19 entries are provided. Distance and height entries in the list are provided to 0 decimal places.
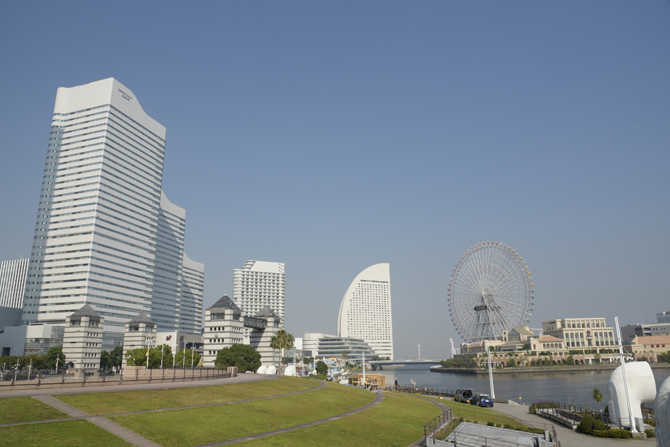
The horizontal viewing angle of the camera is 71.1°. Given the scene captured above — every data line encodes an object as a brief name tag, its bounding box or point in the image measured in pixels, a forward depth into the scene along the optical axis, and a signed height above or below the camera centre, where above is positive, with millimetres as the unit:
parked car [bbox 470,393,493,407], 68938 -9138
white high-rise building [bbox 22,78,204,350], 191375 +24126
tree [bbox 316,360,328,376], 187750 -11891
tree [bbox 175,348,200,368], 130125 -4958
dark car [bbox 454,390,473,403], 74325 -9158
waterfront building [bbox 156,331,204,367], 182750 +178
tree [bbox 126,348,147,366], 121500 -4099
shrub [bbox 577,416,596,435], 43694 -8091
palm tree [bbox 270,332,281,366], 117606 -640
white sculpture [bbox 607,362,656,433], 45031 -5203
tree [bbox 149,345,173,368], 119875 -4034
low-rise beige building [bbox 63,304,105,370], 139875 +688
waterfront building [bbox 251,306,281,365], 129625 +1559
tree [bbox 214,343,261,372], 108644 -4095
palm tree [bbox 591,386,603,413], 66288 -8206
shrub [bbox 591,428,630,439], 41688 -8472
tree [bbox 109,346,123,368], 158375 -5212
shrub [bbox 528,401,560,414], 61500 -8884
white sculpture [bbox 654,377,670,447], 27459 -4694
